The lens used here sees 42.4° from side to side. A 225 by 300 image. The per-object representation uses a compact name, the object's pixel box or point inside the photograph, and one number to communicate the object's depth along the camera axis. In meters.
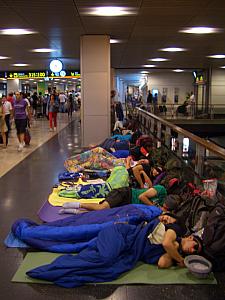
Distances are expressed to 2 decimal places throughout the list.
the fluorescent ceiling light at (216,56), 12.63
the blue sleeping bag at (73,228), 2.97
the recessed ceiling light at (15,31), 7.33
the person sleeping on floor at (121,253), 2.56
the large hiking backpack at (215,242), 2.66
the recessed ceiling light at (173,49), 10.40
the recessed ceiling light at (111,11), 5.55
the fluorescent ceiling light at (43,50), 10.66
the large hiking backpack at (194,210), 3.01
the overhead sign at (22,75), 18.37
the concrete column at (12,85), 23.46
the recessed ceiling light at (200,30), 7.21
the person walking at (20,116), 8.44
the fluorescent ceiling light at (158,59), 13.75
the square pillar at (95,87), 7.64
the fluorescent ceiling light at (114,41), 8.65
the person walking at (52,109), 12.81
